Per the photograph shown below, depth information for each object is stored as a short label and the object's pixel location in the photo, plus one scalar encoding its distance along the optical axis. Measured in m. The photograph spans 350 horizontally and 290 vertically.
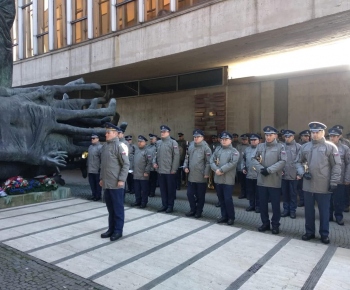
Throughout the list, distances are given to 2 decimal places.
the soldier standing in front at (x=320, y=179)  4.84
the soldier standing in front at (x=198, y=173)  6.39
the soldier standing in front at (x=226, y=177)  5.89
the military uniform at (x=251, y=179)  7.17
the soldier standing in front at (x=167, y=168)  6.98
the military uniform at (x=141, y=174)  7.40
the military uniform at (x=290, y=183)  6.55
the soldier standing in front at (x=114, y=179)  4.98
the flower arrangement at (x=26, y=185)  7.34
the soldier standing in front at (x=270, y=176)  5.34
